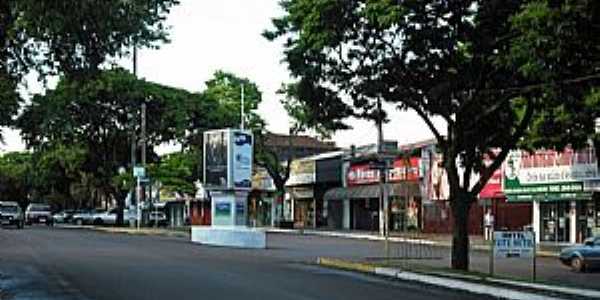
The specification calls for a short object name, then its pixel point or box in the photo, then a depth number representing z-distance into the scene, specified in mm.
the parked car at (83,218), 80812
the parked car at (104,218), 78725
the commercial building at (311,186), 73000
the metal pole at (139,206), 62112
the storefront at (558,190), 43906
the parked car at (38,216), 78625
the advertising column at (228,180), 44781
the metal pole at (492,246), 22469
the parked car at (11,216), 62719
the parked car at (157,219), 74500
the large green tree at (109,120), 63156
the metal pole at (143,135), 61938
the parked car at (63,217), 87244
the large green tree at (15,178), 109469
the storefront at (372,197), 60875
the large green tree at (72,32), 14221
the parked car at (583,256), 29234
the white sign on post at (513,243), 22609
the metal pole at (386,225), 28372
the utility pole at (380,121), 26125
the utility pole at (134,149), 63938
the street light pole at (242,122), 63562
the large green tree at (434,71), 22203
